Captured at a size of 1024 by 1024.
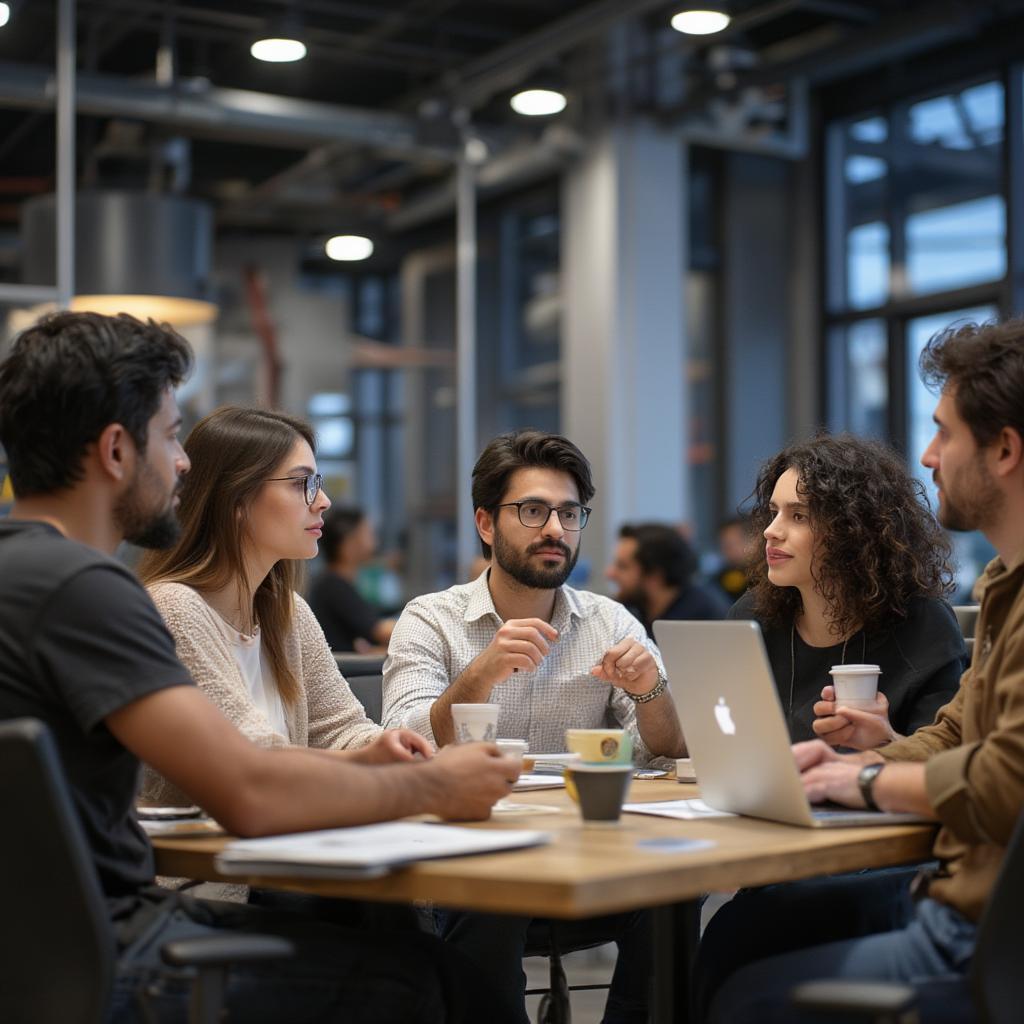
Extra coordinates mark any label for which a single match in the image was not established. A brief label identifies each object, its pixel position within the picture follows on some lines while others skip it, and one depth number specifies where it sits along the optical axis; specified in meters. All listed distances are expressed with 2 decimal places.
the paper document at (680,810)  2.10
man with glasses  2.76
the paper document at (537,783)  2.45
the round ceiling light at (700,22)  7.29
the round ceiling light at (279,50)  7.57
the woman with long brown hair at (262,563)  2.71
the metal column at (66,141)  7.44
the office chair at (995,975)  1.72
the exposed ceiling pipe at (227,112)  7.52
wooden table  1.57
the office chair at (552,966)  2.49
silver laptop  1.94
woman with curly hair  2.75
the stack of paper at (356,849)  1.64
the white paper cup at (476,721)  2.26
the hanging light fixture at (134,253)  7.48
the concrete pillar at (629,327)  8.91
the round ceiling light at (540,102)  7.96
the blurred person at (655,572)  6.07
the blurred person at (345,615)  6.32
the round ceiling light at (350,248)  9.43
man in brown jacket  1.86
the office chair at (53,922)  1.60
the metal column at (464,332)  8.97
